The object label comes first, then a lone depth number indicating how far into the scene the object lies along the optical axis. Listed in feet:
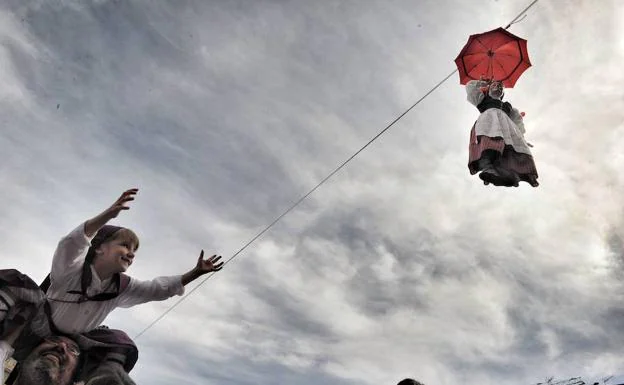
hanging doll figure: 23.18
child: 10.66
